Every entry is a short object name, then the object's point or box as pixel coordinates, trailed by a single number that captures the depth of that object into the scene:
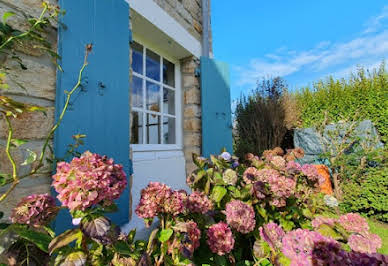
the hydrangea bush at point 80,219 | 0.60
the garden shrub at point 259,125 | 5.48
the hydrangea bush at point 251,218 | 0.60
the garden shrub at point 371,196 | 3.10
